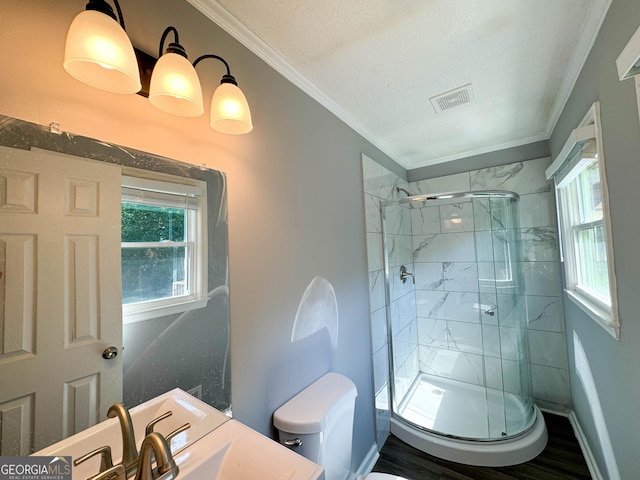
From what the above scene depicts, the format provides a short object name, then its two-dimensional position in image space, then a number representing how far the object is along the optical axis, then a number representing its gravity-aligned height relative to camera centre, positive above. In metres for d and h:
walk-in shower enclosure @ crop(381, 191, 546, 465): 2.12 -0.75
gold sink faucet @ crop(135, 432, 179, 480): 0.55 -0.43
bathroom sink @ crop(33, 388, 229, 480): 0.64 -0.48
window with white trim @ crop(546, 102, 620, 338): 1.25 +0.12
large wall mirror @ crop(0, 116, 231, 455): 0.60 -0.06
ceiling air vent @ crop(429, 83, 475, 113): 1.67 +0.98
